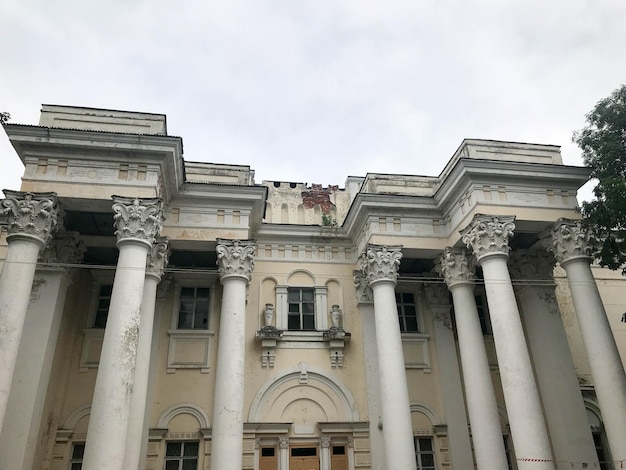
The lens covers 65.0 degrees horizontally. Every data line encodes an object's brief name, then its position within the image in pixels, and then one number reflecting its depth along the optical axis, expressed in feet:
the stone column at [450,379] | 50.67
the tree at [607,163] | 41.73
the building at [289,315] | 39.11
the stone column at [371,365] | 49.62
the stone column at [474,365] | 42.34
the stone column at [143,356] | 39.19
